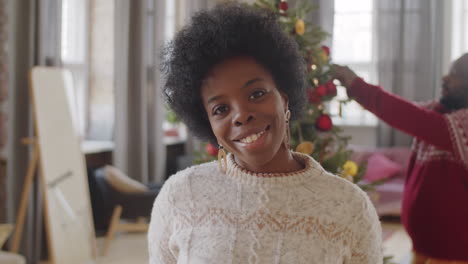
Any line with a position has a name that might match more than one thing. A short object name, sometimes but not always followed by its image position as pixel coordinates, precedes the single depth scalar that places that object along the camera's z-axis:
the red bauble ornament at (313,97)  2.42
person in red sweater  2.16
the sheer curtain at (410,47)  6.48
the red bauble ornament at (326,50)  2.51
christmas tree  2.41
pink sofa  5.77
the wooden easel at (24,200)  3.58
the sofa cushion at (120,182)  4.67
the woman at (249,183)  1.11
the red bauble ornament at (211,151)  2.45
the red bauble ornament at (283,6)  2.44
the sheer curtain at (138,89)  5.36
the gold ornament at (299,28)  2.39
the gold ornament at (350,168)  2.47
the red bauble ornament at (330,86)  2.45
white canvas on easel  3.68
